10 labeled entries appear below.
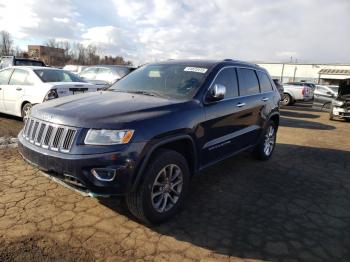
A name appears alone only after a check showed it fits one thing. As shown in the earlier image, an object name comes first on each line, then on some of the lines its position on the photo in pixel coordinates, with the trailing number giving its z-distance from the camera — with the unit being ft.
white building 202.39
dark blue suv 10.18
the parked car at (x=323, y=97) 56.06
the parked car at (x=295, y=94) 64.54
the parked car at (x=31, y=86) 25.35
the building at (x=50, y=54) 231.71
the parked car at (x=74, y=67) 84.86
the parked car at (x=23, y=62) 45.06
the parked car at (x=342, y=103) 45.34
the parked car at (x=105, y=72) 40.52
